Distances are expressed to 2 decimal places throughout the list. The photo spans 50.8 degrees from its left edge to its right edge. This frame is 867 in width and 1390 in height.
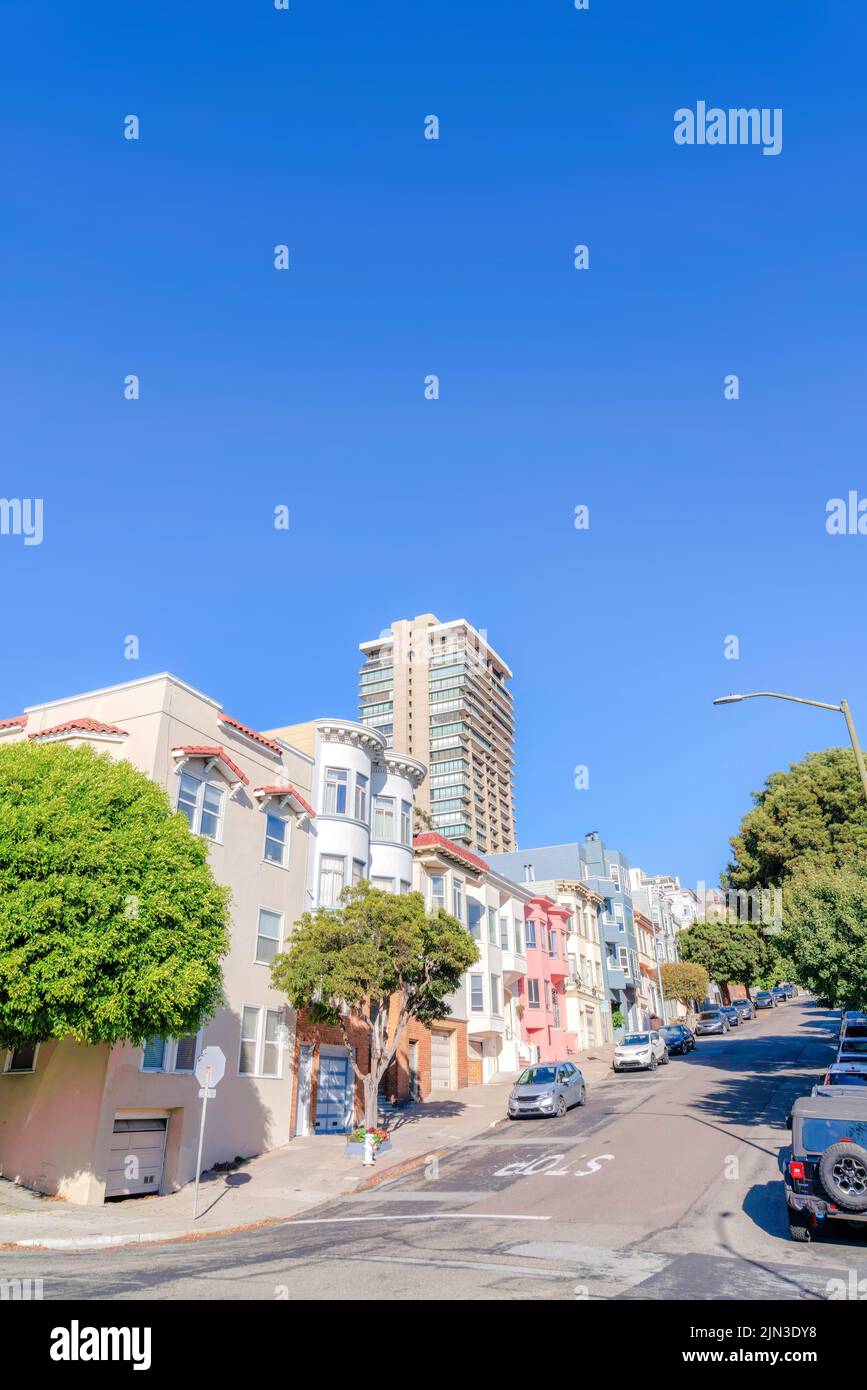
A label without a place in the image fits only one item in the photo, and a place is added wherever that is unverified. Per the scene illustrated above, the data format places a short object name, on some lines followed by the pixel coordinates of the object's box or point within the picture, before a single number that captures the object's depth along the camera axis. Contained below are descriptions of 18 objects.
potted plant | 21.94
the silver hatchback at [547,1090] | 27.33
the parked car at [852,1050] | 25.22
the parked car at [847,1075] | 19.48
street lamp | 14.68
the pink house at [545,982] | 45.44
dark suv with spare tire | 10.88
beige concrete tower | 143.88
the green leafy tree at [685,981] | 69.12
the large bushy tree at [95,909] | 15.37
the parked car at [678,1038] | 43.34
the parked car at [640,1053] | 37.72
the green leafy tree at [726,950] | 69.00
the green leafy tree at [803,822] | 40.81
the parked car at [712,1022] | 52.88
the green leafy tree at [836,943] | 22.83
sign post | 16.81
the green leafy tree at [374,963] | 22.36
